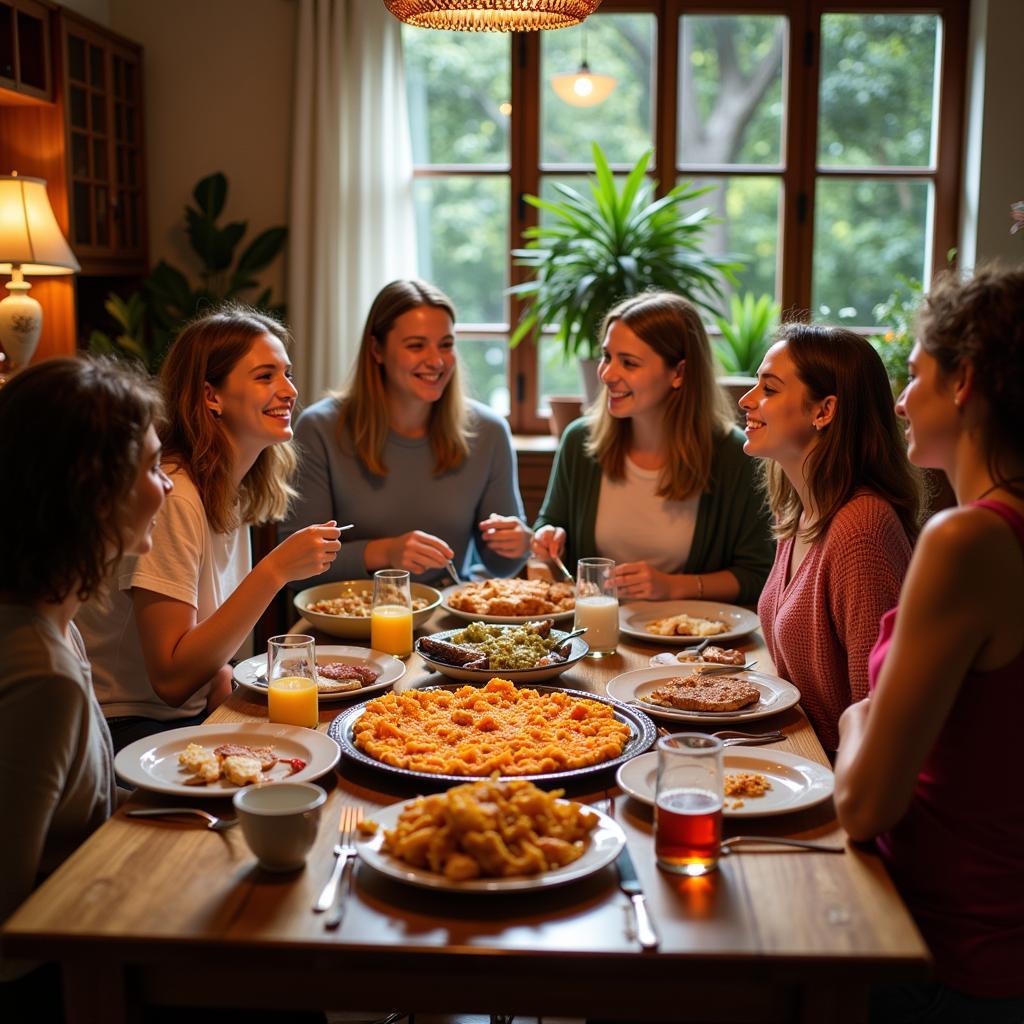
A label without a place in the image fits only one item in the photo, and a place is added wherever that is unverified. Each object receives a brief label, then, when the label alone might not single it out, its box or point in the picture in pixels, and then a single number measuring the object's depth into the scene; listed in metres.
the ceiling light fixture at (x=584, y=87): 4.32
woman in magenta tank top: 1.24
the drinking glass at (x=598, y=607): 2.14
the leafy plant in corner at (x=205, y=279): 4.35
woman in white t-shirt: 1.95
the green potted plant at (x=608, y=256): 4.22
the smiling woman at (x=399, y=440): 2.97
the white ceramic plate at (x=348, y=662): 1.88
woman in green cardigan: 2.76
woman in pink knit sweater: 1.83
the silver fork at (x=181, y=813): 1.39
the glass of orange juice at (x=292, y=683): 1.71
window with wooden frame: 4.54
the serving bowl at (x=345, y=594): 2.22
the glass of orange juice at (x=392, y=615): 2.11
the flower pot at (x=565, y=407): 4.29
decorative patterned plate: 1.48
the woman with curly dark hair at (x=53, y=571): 1.35
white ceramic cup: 1.24
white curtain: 4.42
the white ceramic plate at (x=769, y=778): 1.41
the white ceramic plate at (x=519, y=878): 1.19
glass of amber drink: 1.28
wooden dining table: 1.12
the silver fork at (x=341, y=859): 1.19
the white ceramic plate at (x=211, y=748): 1.48
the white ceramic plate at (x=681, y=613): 2.23
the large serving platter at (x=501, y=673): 1.91
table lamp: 3.43
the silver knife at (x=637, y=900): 1.13
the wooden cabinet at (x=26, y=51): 3.53
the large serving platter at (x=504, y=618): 2.30
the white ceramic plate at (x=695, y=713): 1.75
